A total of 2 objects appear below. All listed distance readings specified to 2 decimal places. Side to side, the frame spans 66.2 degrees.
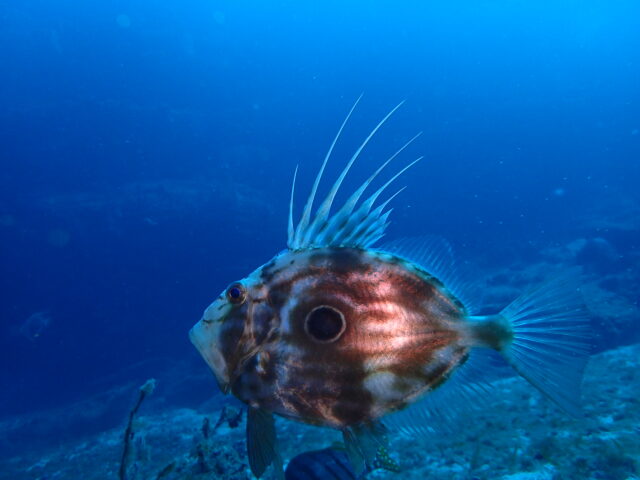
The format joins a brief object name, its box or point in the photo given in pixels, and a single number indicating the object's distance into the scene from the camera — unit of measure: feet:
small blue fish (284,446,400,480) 3.06
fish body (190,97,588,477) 1.52
